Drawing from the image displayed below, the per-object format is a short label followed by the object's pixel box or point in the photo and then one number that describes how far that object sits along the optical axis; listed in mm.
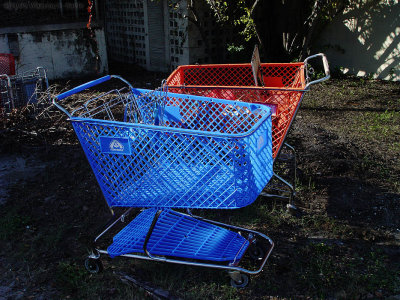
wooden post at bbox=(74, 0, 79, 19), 9399
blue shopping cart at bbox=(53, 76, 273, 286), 2705
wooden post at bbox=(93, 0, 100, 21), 9364
